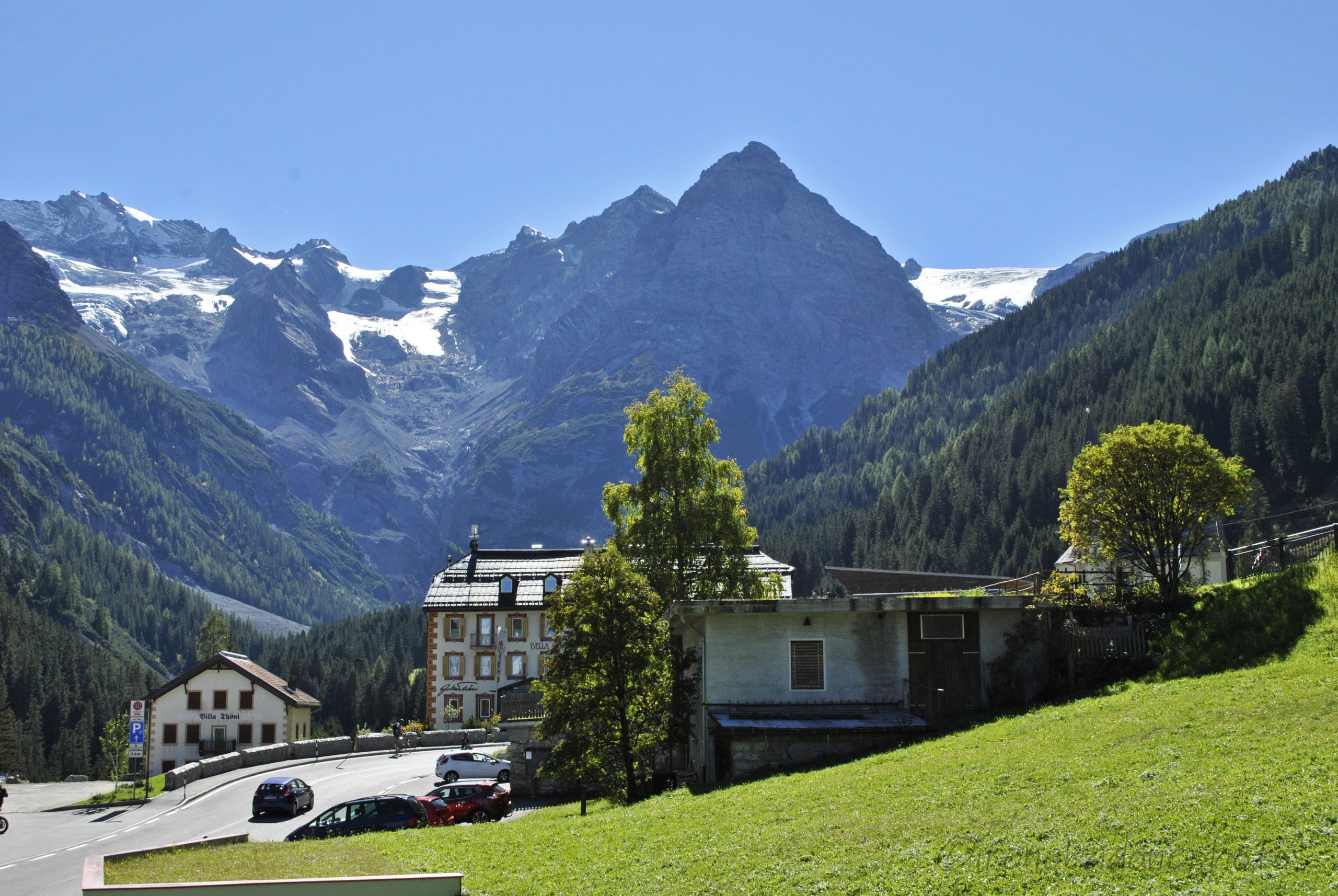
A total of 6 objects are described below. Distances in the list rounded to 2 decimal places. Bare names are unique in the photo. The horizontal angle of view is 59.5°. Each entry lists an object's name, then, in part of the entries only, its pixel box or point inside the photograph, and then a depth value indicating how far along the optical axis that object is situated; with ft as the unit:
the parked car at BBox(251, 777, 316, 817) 133.69
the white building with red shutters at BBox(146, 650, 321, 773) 256.73
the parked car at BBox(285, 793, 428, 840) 101.45
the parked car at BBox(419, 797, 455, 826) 108.58
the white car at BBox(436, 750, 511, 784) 158.71
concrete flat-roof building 107.14
